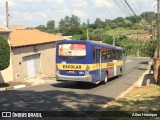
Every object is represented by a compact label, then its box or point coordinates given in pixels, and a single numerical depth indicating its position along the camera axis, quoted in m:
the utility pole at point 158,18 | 14.86
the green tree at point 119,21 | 88.29
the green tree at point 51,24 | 99.70
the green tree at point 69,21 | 100.20
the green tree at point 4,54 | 13.00
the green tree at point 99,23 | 95.53
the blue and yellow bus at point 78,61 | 12.86
